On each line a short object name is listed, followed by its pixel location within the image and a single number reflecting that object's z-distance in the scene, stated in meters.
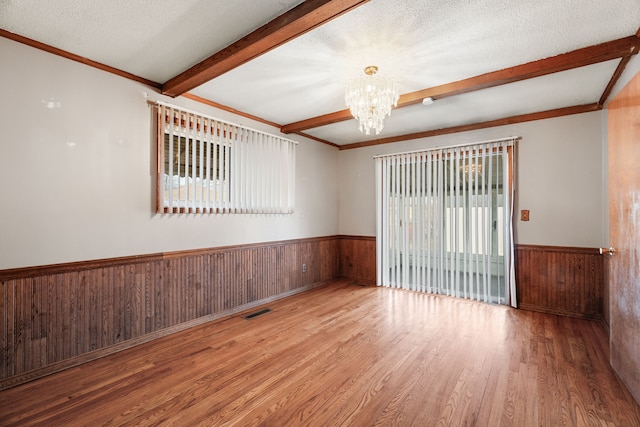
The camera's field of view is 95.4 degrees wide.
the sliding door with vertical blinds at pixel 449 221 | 3.91
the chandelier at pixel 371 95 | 2.49
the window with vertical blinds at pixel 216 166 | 2.97
